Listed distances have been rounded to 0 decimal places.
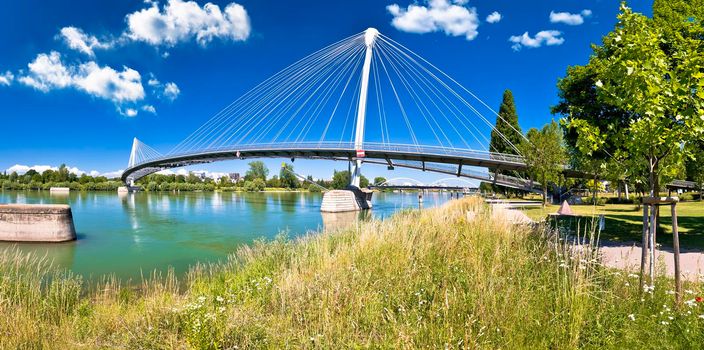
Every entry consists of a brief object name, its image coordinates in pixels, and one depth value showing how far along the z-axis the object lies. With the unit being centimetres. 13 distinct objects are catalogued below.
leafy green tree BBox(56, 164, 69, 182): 12094
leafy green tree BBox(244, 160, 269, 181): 13888
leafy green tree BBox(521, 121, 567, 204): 3478
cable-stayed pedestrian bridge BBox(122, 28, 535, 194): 4828
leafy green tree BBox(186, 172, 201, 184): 14956
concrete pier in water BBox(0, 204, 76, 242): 2131
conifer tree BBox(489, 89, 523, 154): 5522
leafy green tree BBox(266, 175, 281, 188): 13788
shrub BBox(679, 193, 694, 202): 4295
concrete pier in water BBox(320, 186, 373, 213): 4756
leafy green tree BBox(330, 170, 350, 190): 10875
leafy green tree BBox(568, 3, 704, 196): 458
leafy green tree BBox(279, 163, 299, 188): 13012
